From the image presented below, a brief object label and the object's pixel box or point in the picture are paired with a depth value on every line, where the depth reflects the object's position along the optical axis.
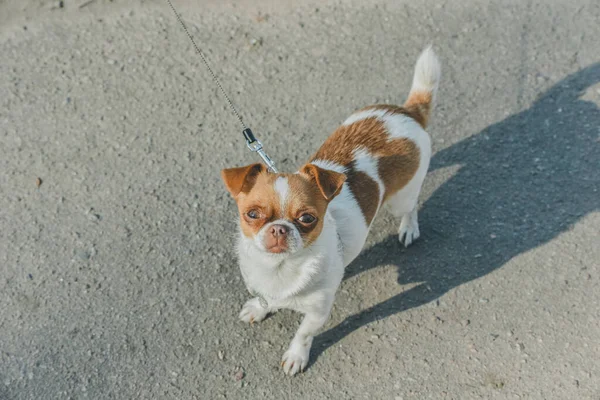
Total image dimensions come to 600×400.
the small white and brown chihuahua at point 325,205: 2.61
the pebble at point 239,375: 3.32
